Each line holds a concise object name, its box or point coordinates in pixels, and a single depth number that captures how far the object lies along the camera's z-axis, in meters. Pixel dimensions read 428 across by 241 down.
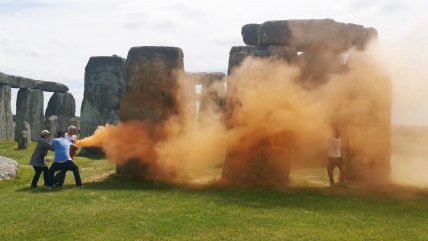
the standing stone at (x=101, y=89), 32.50
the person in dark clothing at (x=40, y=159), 16.39
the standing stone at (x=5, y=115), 37.19
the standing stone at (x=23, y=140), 30.42
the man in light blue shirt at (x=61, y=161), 16.19
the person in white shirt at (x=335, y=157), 16.98
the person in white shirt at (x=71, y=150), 16.55
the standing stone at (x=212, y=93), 31.75
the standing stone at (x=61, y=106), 40.78
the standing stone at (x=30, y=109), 39.62
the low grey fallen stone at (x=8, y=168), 17.70
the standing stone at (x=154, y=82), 18.42
